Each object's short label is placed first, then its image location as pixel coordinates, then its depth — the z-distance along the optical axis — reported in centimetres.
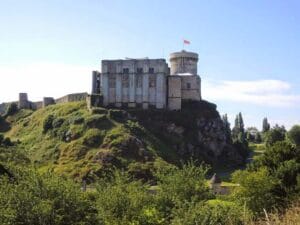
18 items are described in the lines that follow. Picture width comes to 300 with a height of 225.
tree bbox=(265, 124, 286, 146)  10406
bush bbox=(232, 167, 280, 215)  3547
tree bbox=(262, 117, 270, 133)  14580
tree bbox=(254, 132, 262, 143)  13369
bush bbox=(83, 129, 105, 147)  7538
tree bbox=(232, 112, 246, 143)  13054
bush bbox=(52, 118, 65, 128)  8396
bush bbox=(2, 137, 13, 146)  7377
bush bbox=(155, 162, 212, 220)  3419
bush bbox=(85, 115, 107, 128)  7912
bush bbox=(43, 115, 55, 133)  8513
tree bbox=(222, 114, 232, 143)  9431
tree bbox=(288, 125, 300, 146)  9902
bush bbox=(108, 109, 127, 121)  8119
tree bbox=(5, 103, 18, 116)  10306
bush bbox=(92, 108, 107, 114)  8240
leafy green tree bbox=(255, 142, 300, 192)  3881
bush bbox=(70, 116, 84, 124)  8144
